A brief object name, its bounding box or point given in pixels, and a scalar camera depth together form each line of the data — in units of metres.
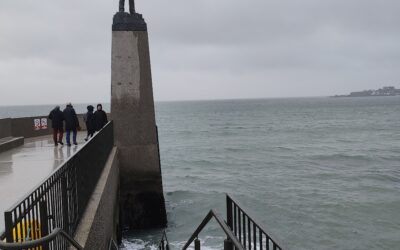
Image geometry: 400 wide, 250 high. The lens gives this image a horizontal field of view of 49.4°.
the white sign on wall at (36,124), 20.57
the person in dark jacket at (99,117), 14.91
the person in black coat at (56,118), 15.05
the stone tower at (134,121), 14.23
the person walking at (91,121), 14.95
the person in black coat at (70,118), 14.66
